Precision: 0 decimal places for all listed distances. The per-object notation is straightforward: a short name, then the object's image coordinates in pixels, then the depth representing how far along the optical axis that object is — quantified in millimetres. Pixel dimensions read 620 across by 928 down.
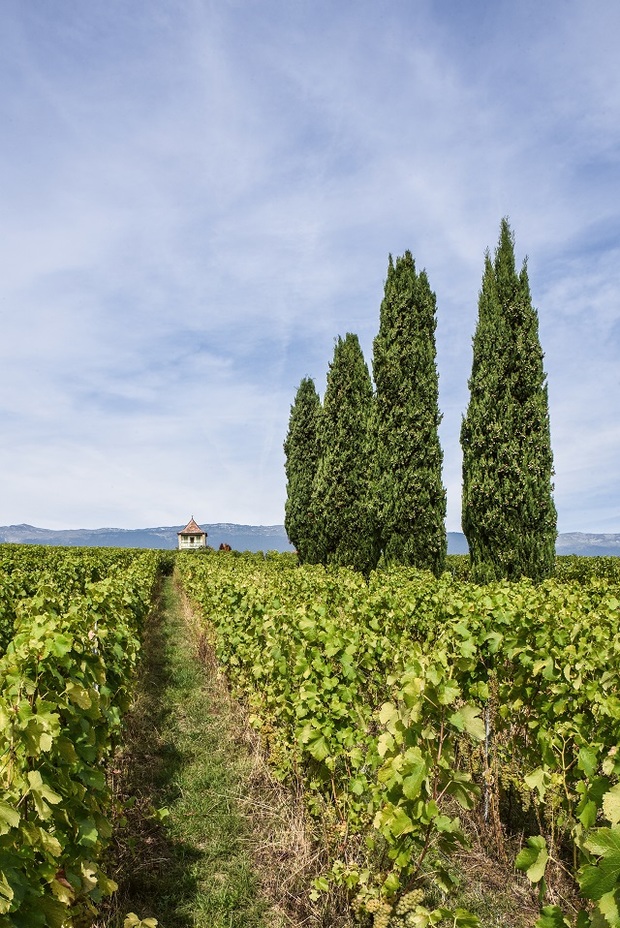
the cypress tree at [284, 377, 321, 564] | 23891
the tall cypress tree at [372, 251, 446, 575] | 13945
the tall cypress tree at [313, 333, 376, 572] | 18031
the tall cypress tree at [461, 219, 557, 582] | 12328
